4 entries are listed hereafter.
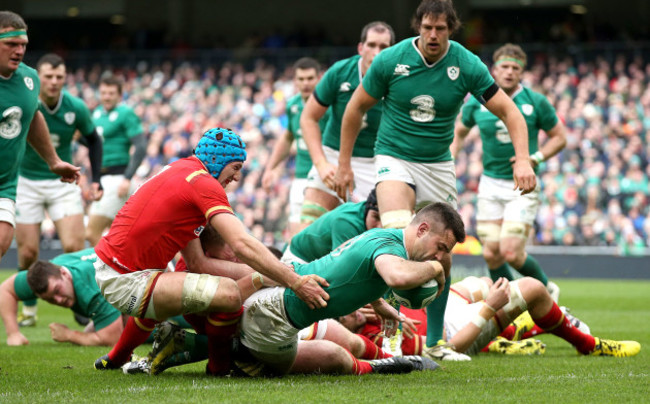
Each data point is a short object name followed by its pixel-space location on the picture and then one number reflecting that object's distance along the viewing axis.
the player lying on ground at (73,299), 14.40
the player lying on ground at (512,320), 12.68
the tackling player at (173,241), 10.09
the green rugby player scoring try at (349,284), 9.21
